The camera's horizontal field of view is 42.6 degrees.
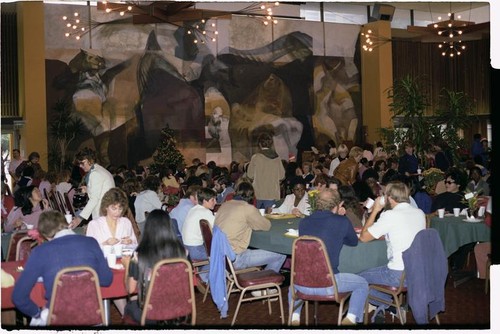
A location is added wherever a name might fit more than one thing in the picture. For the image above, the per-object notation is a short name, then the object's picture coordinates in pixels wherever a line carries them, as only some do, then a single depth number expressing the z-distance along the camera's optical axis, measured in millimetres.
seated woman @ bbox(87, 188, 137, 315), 5551
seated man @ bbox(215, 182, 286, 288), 6141
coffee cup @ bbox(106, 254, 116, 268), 4770
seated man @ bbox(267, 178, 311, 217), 7605
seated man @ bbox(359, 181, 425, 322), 5215
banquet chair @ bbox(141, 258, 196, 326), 4035
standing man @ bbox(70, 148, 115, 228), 7435
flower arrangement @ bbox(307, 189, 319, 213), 6559
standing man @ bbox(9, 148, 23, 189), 13341
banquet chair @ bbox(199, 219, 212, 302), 6051
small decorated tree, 17312
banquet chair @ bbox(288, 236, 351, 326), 4926
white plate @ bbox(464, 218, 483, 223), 6846
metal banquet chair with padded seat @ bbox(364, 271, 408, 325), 5180
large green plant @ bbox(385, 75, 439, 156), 13531
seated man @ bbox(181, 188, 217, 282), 6508
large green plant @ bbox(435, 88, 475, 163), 14328
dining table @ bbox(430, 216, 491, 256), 6738
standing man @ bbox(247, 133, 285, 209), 9500
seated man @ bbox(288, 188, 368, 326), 5129
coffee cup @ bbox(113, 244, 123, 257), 5043
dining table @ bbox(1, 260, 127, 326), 4160
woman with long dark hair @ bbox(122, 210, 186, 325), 4203
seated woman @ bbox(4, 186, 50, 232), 6871
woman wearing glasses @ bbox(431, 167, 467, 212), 7559
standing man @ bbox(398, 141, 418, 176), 11938
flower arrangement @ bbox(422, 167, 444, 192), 9195
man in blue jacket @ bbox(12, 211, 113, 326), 3977
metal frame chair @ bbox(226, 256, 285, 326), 5656
